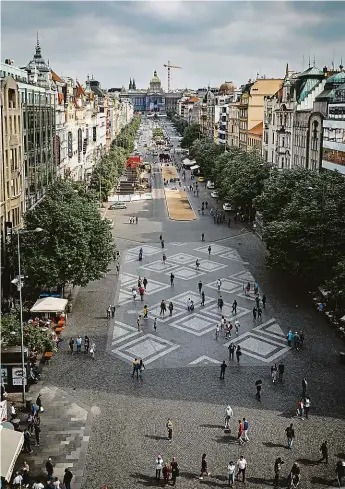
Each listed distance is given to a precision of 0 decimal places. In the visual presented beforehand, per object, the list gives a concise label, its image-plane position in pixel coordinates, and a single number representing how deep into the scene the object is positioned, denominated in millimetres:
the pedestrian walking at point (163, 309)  45188
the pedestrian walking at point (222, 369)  33812
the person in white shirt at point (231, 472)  24047
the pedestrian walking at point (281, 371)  33812
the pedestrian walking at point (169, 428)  27500
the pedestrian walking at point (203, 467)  24578
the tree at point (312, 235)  46094
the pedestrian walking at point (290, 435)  26516
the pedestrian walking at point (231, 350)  37000
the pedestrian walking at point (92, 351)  36938
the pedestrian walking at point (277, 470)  24172
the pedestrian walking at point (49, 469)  24156
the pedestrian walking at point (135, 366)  34062
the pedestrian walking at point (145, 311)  44312
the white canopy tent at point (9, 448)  23641
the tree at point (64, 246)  43125
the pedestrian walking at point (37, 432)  27078
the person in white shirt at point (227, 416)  28562
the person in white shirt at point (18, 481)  23516
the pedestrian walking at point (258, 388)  31398
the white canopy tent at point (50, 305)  41500
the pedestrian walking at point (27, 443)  26547
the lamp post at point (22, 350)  30166
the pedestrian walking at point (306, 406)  29609
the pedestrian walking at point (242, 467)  24469
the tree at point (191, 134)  174450
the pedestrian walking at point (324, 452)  25455
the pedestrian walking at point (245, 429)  27312
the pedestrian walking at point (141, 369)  34184
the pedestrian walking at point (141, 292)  48938
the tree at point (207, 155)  116375
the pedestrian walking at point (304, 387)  31375
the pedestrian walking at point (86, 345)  37778
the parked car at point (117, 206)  92875
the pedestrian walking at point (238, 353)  36453
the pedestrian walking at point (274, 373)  33531
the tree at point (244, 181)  76812
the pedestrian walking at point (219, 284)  51281
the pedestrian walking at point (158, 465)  24406
